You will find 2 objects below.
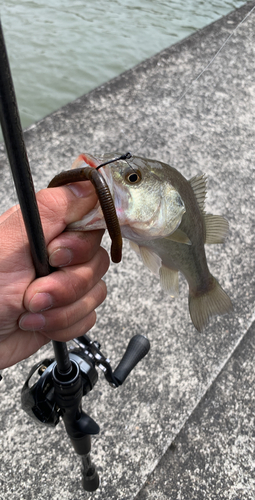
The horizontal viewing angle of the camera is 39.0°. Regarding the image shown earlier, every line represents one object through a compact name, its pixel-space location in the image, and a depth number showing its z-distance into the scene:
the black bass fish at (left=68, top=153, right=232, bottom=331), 0.19
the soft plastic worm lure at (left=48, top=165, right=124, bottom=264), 0.14
